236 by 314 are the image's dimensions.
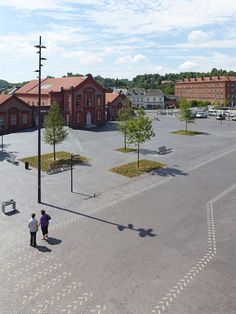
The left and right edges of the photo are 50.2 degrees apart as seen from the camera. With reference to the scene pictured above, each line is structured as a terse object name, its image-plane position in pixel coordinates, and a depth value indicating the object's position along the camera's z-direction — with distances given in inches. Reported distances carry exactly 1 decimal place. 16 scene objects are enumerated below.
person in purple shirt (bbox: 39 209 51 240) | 513.2
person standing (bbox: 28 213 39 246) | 493.8
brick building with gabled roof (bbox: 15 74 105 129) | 1800.1
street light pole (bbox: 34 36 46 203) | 606.7
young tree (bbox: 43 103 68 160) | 1026.5
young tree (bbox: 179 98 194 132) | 1694.6
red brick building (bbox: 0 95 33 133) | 1613.6
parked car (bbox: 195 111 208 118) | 2556.7
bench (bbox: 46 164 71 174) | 890.1
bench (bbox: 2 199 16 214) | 613.4
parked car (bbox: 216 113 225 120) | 2400.3
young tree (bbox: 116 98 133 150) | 1373.3
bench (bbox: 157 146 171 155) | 1175.1
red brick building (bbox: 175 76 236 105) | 4121.0
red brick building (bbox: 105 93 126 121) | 2152.6
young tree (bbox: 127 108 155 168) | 997.1
